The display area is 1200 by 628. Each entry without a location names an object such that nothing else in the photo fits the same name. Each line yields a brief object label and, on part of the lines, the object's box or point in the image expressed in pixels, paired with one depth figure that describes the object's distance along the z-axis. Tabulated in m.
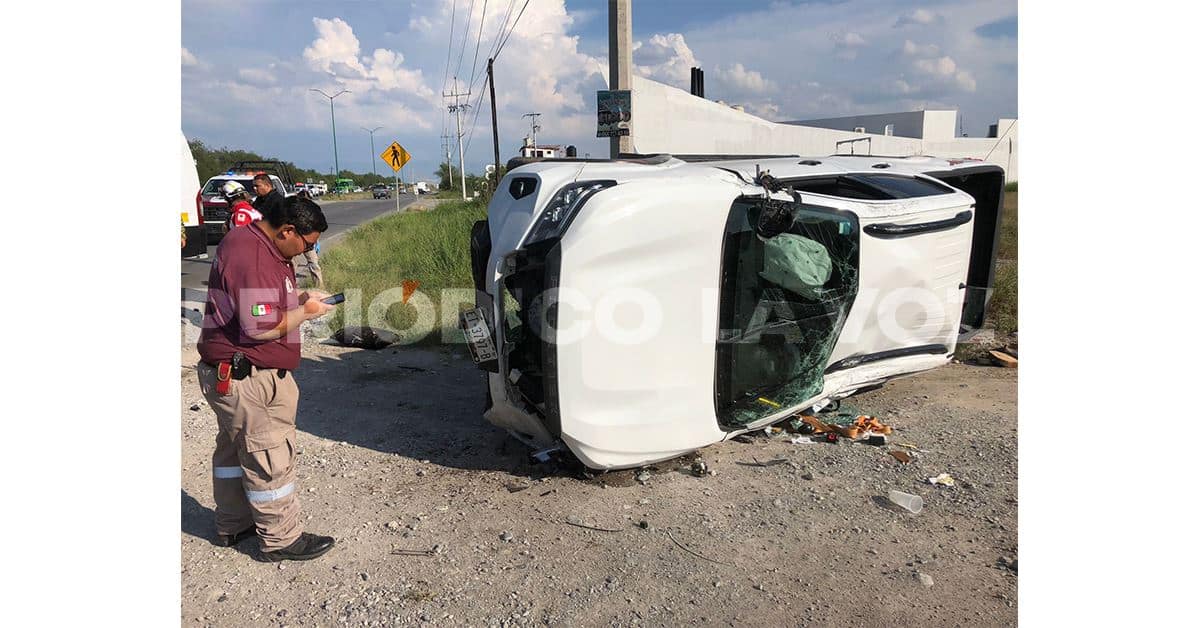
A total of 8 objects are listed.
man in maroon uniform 2.88
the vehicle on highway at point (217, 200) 14.44
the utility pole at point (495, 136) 27.95
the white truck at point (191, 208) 10.00
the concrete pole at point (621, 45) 9.22
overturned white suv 3.19
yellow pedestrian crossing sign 22.39
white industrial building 16.08
